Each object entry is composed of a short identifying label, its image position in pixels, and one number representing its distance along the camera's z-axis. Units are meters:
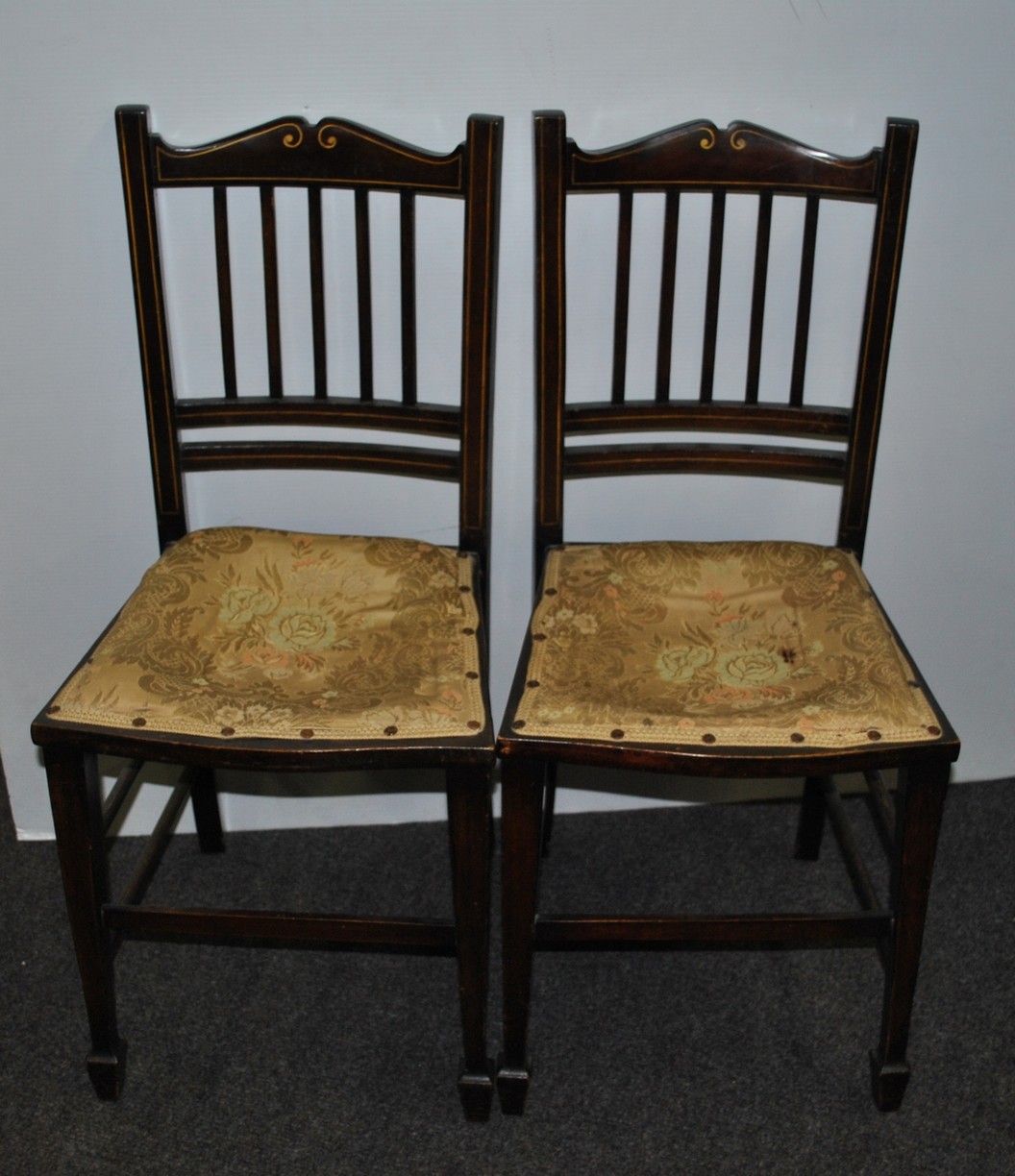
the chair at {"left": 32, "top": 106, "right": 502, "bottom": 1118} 1.28
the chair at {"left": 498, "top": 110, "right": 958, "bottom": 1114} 1.27
